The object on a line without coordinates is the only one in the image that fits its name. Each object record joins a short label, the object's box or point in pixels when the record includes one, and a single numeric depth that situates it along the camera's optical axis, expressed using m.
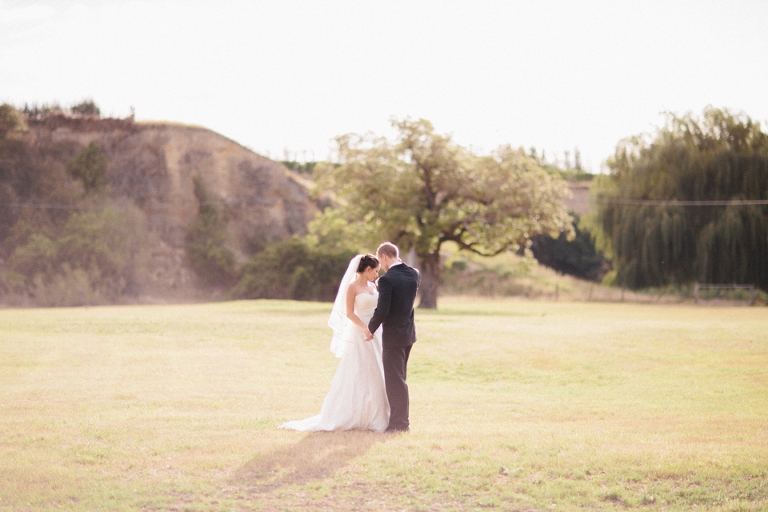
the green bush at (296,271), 50.06
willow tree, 41.50
